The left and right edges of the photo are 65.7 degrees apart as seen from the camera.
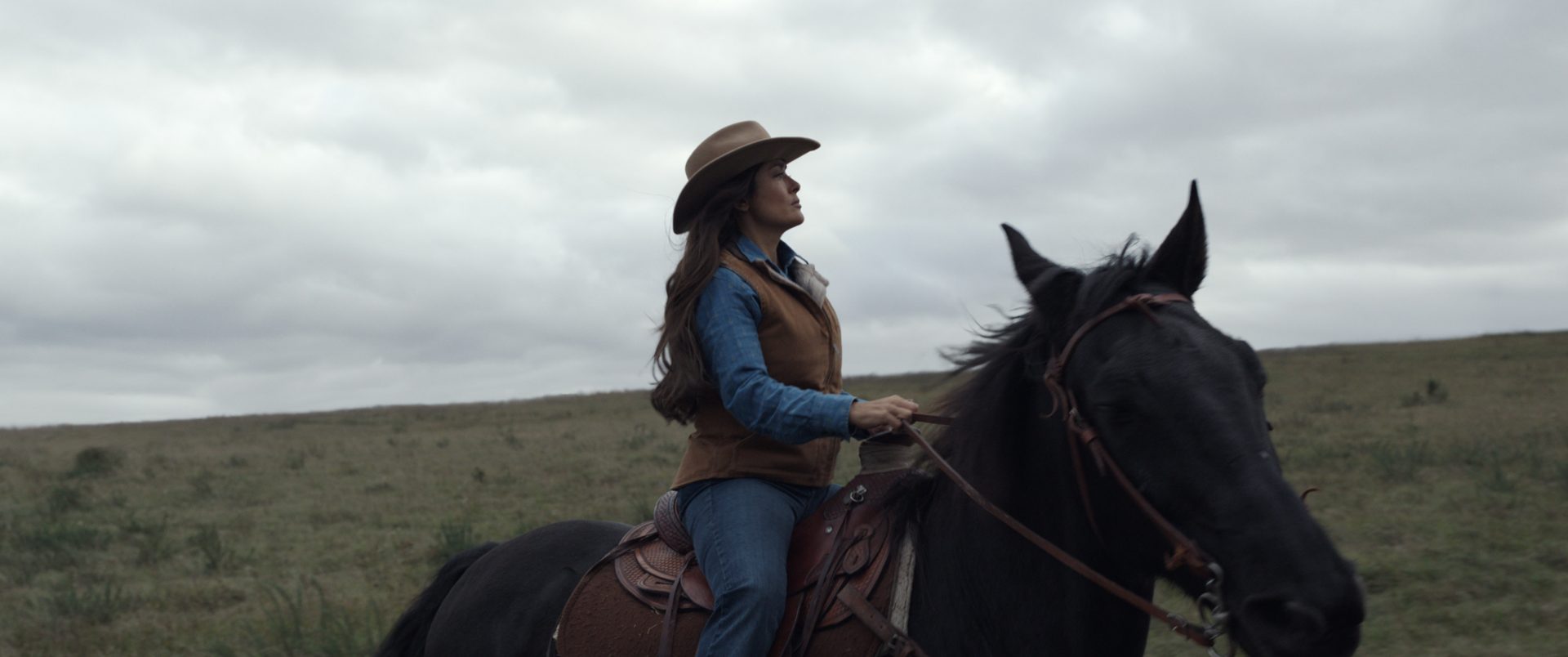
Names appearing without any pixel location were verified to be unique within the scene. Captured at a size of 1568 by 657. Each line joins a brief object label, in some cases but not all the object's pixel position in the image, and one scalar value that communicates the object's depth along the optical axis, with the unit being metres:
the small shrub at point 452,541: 11.05
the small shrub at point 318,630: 7.95
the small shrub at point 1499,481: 11.23
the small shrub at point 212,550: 11.56
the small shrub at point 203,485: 17.83
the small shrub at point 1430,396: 22.20
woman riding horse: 2.92
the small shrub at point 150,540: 12.25
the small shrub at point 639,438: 22.38
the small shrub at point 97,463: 21.84
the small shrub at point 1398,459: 12.66
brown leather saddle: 2.95
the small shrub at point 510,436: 25.16
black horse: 2.13
